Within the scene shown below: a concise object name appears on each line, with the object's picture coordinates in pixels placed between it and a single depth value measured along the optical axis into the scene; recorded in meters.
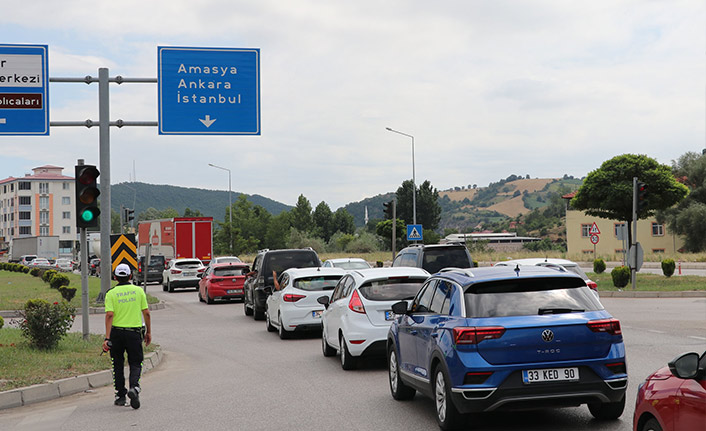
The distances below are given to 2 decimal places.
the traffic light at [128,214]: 47.12
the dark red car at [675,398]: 4.85
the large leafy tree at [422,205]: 105.50
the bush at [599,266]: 38.09
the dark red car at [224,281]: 30.14
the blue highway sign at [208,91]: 22.80
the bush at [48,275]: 43.49
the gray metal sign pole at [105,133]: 22.86
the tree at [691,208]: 71.12
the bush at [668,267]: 33.78
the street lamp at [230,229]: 80.21
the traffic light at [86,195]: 14.41
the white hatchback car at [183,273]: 40.84
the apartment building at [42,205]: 163.12
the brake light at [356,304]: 12.70
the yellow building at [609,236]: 86.18
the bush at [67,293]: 29.77
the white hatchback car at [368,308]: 12.46
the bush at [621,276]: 29.38
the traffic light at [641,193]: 27.45
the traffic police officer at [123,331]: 9.99
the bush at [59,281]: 36.44
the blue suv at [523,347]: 7.45
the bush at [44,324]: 13.84
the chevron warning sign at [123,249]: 25.02
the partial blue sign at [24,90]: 20.89
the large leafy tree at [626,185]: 34.41
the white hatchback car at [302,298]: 17.42
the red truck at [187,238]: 50.03
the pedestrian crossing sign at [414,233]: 38.83
